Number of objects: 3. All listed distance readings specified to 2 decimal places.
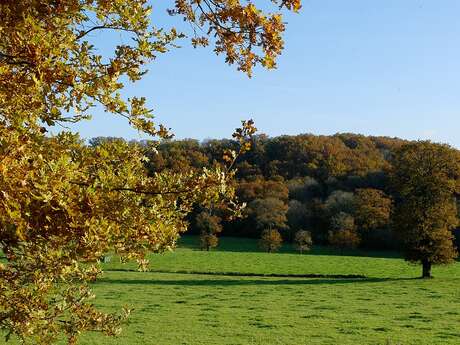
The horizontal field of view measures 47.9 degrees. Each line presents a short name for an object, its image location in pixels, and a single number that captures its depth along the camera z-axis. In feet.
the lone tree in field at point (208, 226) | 256.11
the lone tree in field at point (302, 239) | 253.73
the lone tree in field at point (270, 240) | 255.50
